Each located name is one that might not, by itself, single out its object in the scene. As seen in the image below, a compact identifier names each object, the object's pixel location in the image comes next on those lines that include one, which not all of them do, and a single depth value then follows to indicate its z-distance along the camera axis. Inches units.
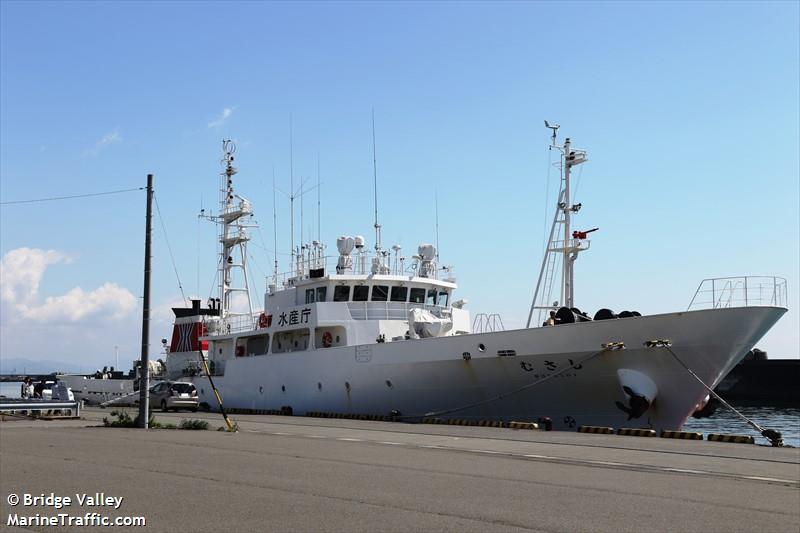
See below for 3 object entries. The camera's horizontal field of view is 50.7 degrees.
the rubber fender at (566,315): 850.1
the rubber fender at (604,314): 840.9
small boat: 1680.6
